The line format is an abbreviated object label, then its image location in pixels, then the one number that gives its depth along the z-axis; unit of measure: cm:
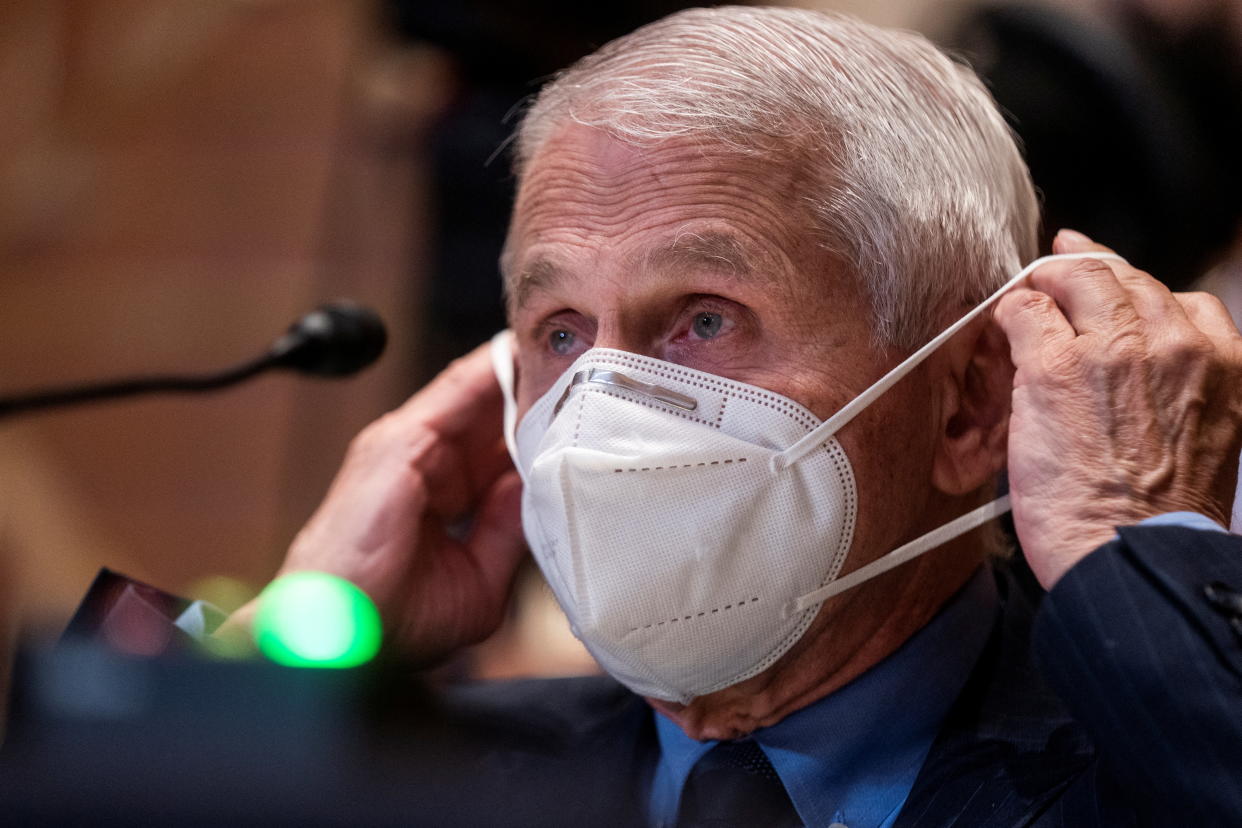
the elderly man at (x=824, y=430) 200
